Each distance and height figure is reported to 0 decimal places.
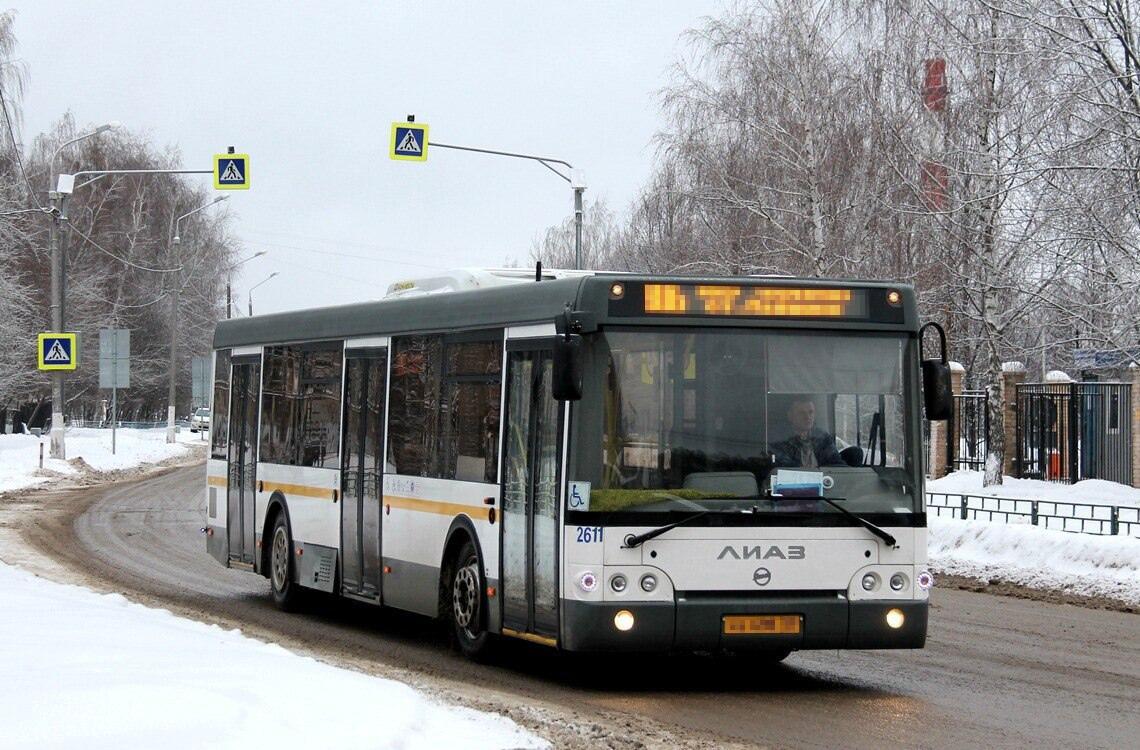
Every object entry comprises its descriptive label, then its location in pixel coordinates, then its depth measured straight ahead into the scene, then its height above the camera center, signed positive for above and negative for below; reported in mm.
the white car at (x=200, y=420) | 102312 +202
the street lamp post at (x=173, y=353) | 65375 +2579
